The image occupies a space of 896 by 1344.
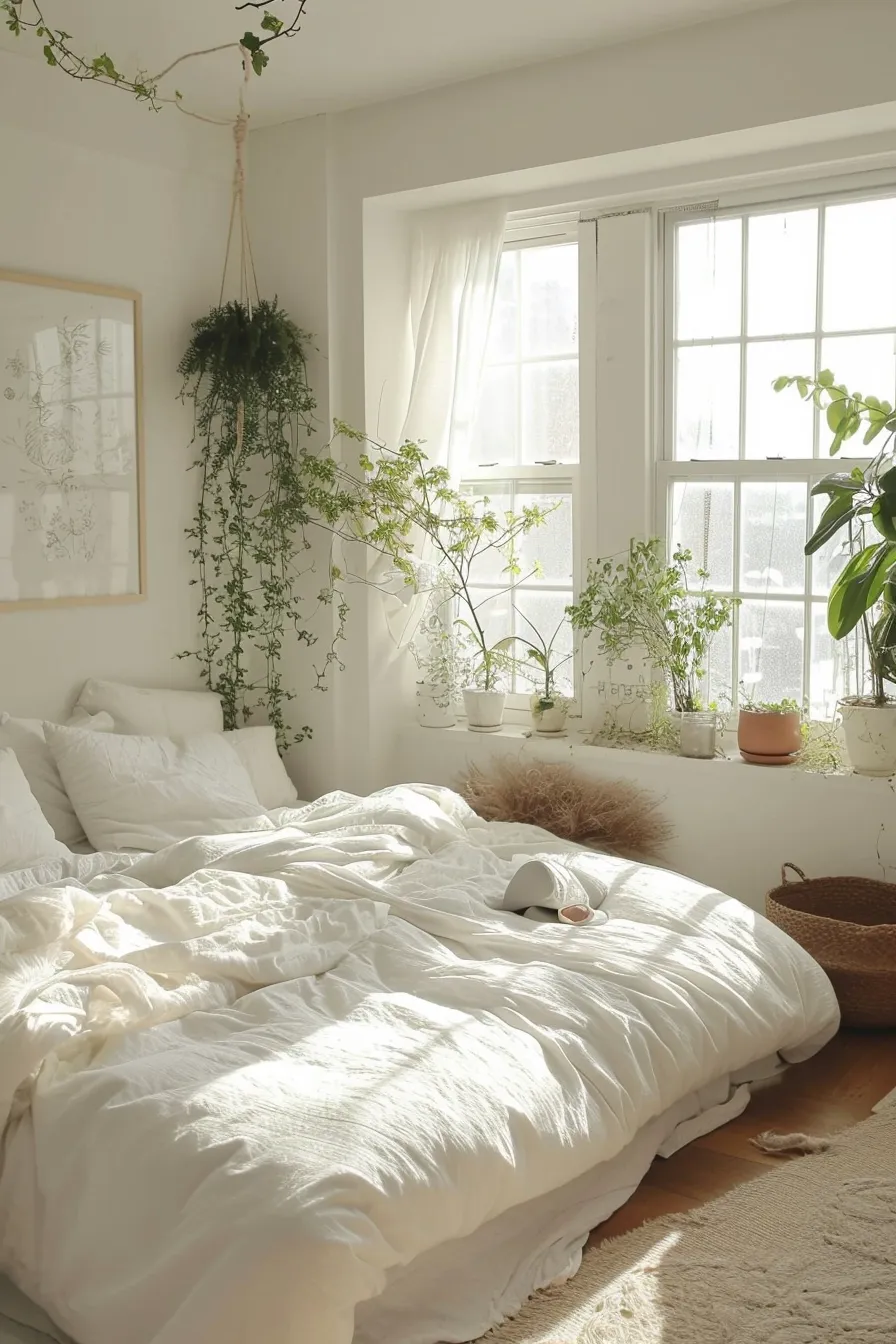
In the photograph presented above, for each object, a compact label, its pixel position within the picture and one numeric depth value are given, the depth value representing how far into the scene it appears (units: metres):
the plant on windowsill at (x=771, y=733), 4.04
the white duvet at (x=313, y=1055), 1.93
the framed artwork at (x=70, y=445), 3.97
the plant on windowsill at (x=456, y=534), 4.48
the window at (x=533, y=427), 4.68
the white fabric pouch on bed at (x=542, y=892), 3.14
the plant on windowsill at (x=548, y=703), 4.58
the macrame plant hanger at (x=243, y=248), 4.50
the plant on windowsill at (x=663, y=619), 4.21
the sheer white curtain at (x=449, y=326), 4.60
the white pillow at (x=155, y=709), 4.20
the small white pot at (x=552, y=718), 4.58
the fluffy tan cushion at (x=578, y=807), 4.04
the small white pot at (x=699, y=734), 4.18
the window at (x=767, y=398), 4.08
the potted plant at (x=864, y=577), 3.69
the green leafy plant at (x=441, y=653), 4.79
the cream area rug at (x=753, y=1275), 2.23
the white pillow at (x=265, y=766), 4.41
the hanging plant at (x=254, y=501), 4.44
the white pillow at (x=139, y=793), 3.82
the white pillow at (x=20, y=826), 3.41
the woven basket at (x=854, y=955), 3.46
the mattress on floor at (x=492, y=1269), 2.18
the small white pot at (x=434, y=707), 4.77
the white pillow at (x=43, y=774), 3.87
